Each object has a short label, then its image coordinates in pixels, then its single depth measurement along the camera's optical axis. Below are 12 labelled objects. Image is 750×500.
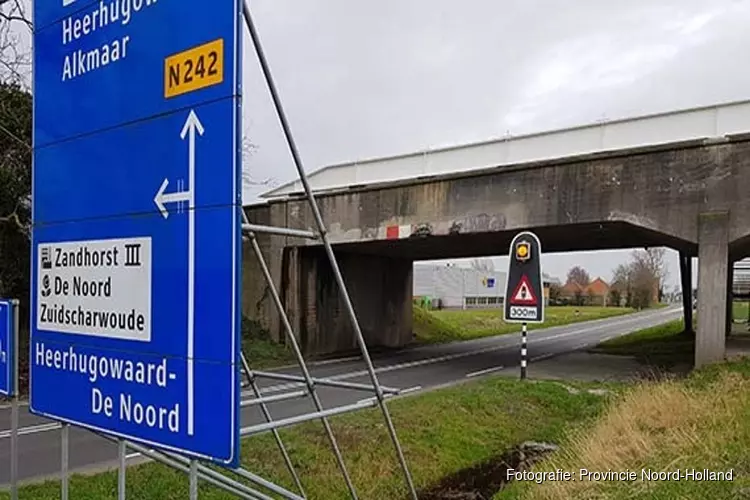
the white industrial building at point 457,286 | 57.34
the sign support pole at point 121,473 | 2.55
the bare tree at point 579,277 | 82.33
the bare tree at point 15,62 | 11.02
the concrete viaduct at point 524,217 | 13.52
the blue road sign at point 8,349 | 3.12
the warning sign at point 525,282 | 12.95
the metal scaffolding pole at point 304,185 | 2.34
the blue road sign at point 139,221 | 1.92
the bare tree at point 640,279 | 68.25
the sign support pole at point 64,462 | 2.73
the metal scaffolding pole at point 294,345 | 3.09
